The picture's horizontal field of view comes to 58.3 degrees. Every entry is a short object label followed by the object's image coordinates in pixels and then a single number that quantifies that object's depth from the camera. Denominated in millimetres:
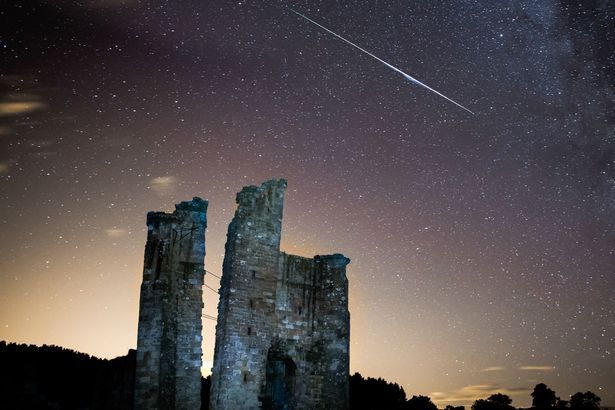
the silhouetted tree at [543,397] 53719
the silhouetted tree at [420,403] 44159
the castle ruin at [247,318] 18453
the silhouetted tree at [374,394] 39969
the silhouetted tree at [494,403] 51450
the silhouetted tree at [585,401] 52656
